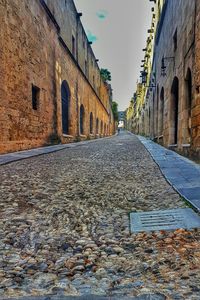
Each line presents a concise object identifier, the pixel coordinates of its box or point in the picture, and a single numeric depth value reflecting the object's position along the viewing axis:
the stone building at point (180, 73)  4.97
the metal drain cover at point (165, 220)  1.72
